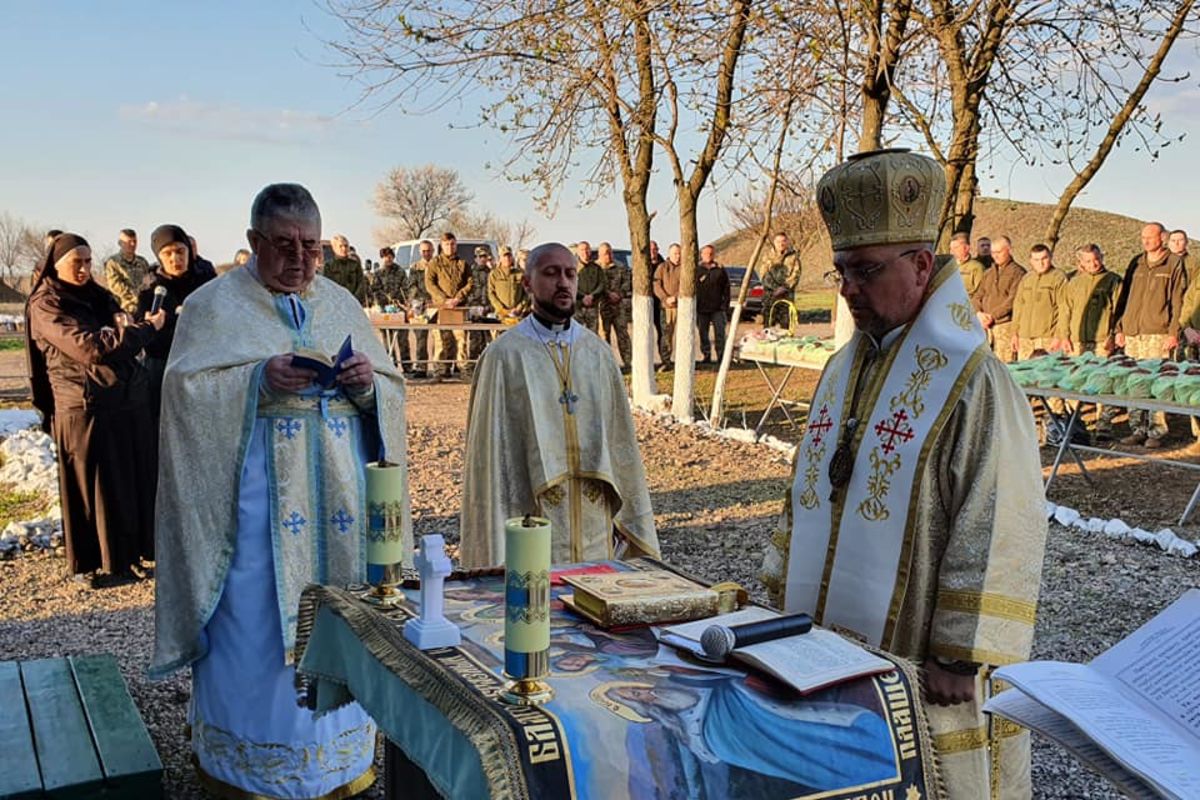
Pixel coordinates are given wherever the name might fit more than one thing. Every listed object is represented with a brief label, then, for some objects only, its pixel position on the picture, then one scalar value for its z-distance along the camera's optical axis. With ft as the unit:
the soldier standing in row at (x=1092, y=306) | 39.08
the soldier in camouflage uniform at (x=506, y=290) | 53.01
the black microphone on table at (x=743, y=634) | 6.97
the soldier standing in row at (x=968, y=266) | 41.70
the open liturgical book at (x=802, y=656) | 6.63
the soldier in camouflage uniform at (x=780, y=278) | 60.08
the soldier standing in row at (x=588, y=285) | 55.83
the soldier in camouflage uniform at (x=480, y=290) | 58.29
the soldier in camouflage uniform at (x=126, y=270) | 38.22
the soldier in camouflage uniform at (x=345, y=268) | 53.57
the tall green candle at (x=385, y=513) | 8.34
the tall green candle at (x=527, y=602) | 6.35
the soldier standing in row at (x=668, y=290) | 58.95
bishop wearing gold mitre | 8.19
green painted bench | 10.96
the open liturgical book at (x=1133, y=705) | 5.13
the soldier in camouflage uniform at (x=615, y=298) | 57.72
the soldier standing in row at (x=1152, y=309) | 36.63
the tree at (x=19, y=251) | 178.50
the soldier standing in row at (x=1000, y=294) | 43.00
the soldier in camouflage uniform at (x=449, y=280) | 54.80
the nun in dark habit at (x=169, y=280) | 21.98
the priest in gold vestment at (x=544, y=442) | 15.31
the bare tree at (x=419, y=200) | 190.60
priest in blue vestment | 12.17
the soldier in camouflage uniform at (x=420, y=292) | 58.29
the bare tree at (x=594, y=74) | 35.91
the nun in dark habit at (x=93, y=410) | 20.01
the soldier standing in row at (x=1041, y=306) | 39.83
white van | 72.38
